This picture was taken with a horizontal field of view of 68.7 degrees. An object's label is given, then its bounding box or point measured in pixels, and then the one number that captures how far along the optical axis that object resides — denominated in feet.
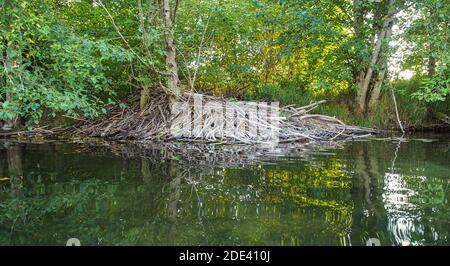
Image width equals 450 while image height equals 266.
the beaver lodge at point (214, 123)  26.61
